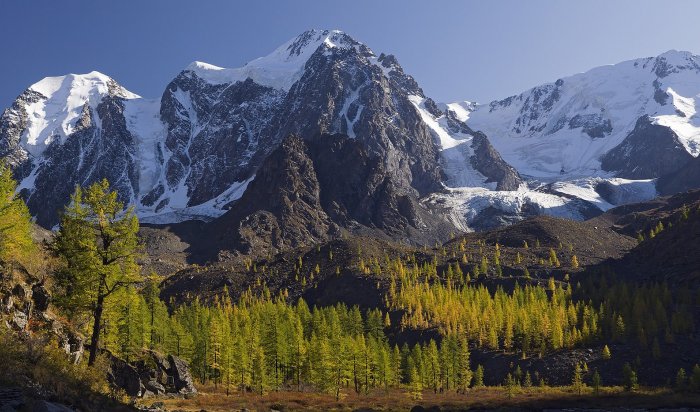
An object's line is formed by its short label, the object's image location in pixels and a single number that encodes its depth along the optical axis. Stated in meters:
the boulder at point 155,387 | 51.97
